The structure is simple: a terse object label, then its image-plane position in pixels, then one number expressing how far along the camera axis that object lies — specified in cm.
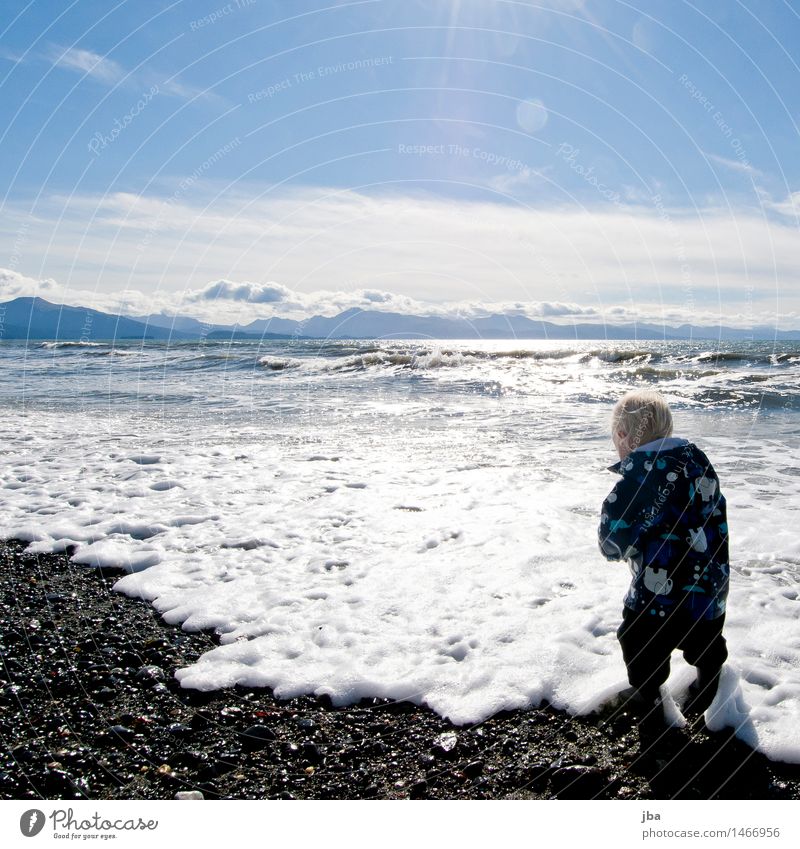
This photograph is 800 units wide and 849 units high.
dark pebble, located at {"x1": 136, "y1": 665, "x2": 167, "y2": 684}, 375
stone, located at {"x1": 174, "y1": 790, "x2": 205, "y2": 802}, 286
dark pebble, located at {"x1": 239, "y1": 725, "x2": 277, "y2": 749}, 320
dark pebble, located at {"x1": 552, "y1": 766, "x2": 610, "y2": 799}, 285
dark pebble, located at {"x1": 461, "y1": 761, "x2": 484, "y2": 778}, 296
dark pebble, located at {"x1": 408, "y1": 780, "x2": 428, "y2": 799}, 287
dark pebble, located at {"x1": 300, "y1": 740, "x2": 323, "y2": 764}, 310
